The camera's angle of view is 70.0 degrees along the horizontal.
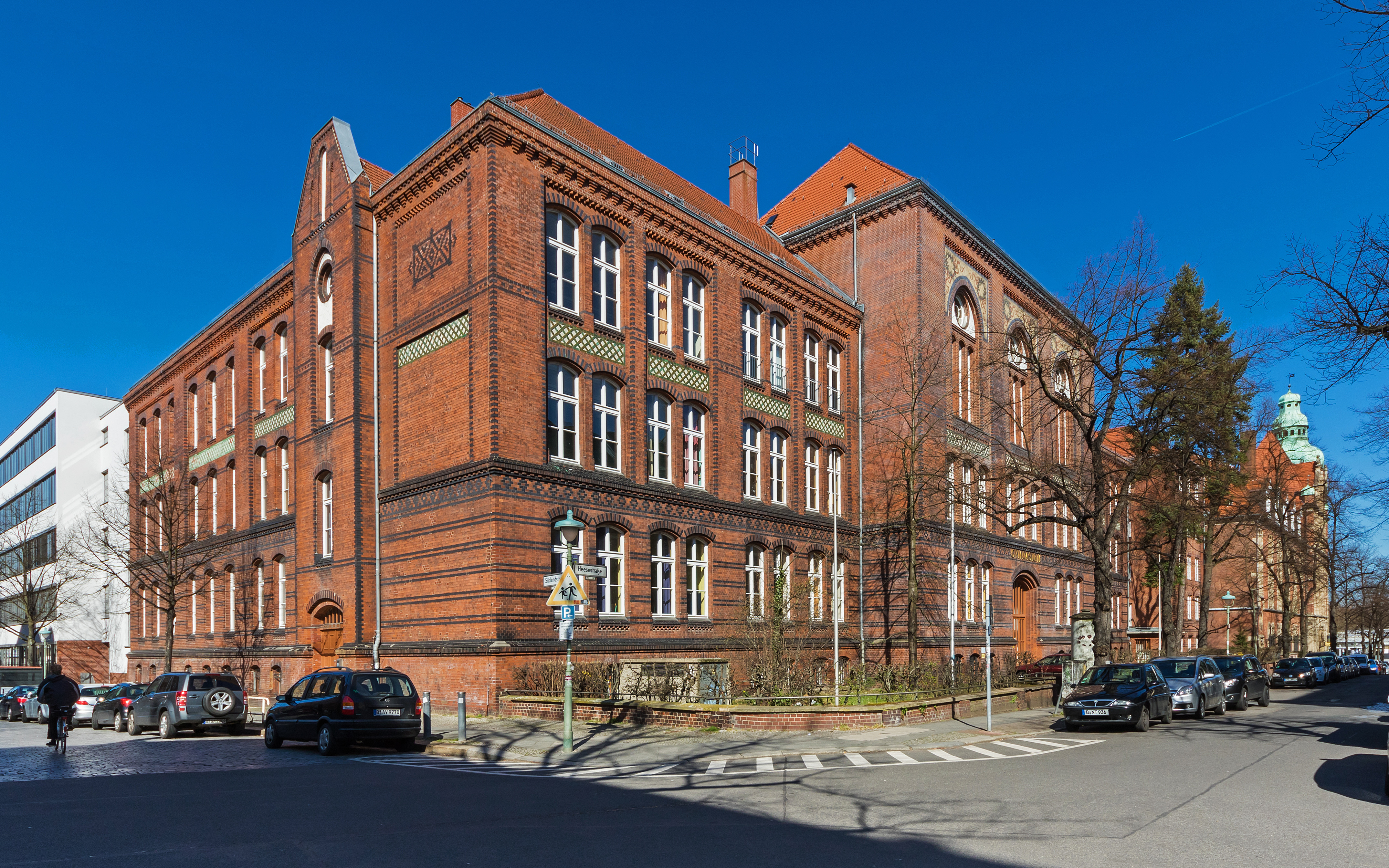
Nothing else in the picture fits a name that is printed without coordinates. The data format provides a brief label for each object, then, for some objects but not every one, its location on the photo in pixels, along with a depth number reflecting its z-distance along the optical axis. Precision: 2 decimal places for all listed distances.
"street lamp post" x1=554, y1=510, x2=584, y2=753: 15.64
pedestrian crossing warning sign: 16.05
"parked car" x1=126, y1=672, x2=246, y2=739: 21.47
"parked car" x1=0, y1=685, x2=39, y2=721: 32.00
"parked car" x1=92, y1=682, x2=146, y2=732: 24.05
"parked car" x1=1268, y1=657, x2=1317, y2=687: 43.69
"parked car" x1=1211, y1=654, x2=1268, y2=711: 27.55
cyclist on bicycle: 17.27
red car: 33.47
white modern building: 50.19
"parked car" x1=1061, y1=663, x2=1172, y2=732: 19.69
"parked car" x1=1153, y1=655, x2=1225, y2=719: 23.66
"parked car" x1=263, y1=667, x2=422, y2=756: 16.94
